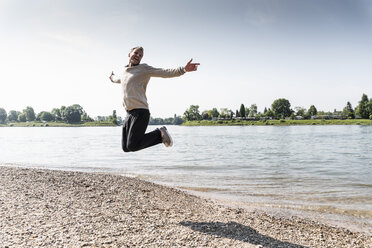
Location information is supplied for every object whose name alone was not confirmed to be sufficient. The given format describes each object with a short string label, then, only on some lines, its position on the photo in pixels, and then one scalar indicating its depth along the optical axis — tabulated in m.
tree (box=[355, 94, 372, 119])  166.43
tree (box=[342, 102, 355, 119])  181.25
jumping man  6.54
